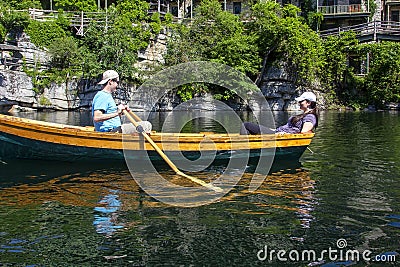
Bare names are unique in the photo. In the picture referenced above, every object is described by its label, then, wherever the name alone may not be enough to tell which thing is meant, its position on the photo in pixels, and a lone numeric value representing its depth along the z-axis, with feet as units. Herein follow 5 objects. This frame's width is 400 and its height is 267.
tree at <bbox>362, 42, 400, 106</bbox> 139.13
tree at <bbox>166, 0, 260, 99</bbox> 139.95
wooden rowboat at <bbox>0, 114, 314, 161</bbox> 36.81
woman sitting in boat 38.01
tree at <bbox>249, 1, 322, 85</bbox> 139.70
